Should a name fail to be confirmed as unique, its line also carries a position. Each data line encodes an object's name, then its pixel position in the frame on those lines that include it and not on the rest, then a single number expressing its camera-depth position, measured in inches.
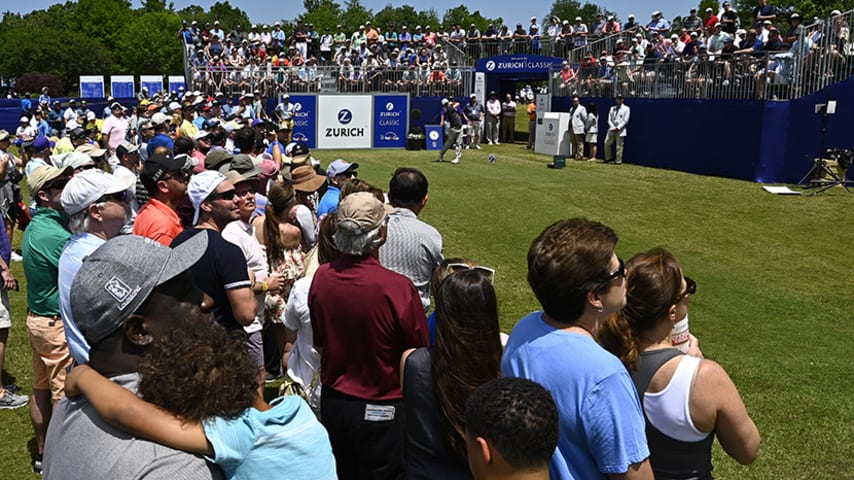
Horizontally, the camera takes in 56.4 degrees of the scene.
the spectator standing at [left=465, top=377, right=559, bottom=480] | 94.8
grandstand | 826.8
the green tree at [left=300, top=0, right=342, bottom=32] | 5035.7
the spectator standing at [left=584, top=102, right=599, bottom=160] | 1047.0
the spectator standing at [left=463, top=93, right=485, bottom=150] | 1235.2
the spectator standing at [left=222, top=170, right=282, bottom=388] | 229.9
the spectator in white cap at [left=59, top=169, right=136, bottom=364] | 184.9
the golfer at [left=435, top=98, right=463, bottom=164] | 999.6
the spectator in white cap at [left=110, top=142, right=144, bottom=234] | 468.4
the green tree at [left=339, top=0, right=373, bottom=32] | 5202.8
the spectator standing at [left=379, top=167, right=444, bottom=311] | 212.1
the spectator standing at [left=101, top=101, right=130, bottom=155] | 690.8
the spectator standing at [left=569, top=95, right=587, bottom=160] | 1056.2
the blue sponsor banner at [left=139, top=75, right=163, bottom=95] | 1937.1
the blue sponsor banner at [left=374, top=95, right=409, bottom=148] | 1279.5
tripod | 765.9
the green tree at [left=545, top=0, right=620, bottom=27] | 5680.1
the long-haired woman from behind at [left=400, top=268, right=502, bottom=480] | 131.3
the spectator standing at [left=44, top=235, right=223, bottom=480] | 82.9
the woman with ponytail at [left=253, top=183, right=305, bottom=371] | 264.8
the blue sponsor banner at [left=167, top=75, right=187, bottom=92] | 1854.3
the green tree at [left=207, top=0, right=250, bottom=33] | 6084.6
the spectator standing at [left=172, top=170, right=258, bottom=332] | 181.0
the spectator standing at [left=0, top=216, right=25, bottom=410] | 261.7
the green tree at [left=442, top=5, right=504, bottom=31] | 5752.5
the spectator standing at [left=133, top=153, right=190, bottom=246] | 229.8
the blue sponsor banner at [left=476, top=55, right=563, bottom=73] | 1373.0
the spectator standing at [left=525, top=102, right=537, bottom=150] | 1277.1
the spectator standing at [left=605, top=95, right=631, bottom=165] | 1011.9
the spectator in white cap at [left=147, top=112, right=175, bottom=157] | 530.0
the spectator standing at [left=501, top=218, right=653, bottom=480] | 109.8
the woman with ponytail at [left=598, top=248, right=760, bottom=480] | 123.1
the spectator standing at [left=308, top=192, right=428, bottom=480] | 163.2
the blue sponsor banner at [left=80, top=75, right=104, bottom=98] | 2132.9
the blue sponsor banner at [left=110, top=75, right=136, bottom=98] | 2094.0
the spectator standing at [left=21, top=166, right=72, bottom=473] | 220.1
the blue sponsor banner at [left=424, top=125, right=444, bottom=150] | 1225.2
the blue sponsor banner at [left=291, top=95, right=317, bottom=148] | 1232.8
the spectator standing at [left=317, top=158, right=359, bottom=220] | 316.5
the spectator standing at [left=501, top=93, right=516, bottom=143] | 1376.7
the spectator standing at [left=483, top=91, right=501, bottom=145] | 1328.7
